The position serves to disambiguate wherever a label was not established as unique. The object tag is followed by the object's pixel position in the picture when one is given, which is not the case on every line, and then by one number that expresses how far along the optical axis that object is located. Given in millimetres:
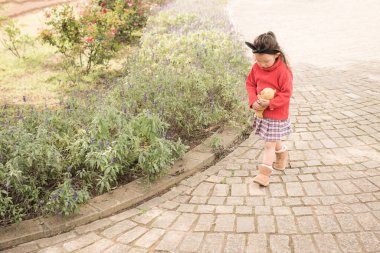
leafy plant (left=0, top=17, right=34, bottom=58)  8539
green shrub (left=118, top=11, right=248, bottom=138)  5039
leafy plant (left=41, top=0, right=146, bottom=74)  7242
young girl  3773
